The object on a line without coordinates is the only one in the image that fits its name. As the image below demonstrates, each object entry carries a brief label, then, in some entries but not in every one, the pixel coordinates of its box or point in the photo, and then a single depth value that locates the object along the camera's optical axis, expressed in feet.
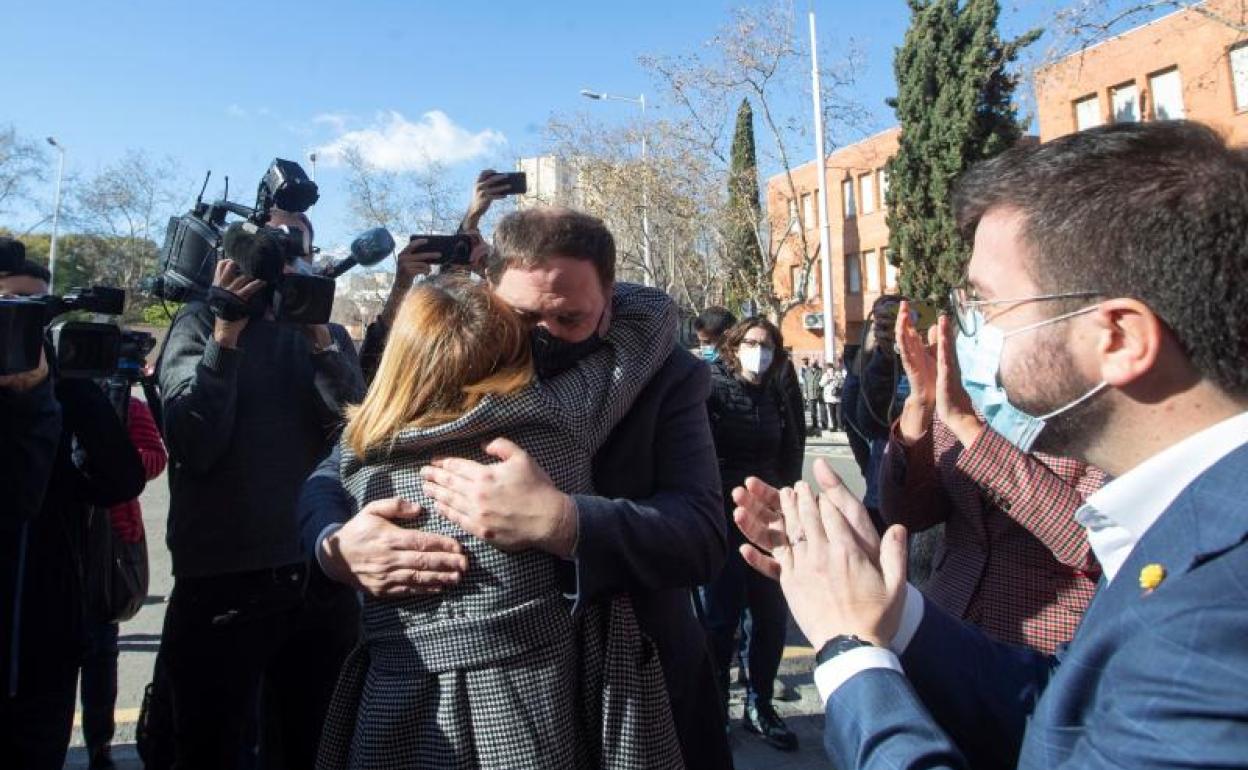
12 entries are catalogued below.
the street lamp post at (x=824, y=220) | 71.82
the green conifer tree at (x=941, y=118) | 79.56
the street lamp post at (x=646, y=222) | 80.69
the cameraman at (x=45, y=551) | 7.52
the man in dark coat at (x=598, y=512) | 5.28
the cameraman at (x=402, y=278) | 9.20
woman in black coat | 13.25
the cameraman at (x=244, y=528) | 8.04
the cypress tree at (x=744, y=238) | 82.89
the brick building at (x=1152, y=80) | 67.31
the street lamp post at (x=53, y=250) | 115.84
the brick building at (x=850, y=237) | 109.70
